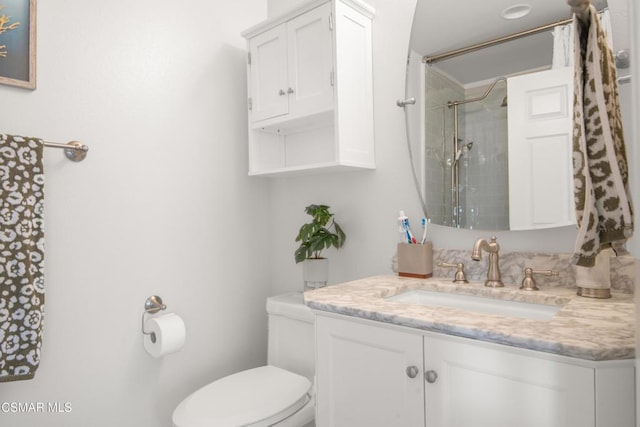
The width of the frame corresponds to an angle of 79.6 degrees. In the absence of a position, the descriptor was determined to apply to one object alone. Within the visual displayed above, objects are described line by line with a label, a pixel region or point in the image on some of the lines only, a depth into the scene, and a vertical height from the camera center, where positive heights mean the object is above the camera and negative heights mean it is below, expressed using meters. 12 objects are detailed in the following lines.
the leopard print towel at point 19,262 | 1.15 -0.12
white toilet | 1.24 -0.63
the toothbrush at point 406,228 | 1.40 -0.04
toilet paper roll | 1.46 -0.44
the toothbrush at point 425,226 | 1.38 -0.03
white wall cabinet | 1.45 +0.55
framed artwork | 1.24 +0.59
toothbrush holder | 1.37 -0.15
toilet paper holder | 1.54 -0.35
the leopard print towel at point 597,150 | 0.72 +0.13
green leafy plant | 1.59 -0.07
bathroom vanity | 0.68 -0.30
